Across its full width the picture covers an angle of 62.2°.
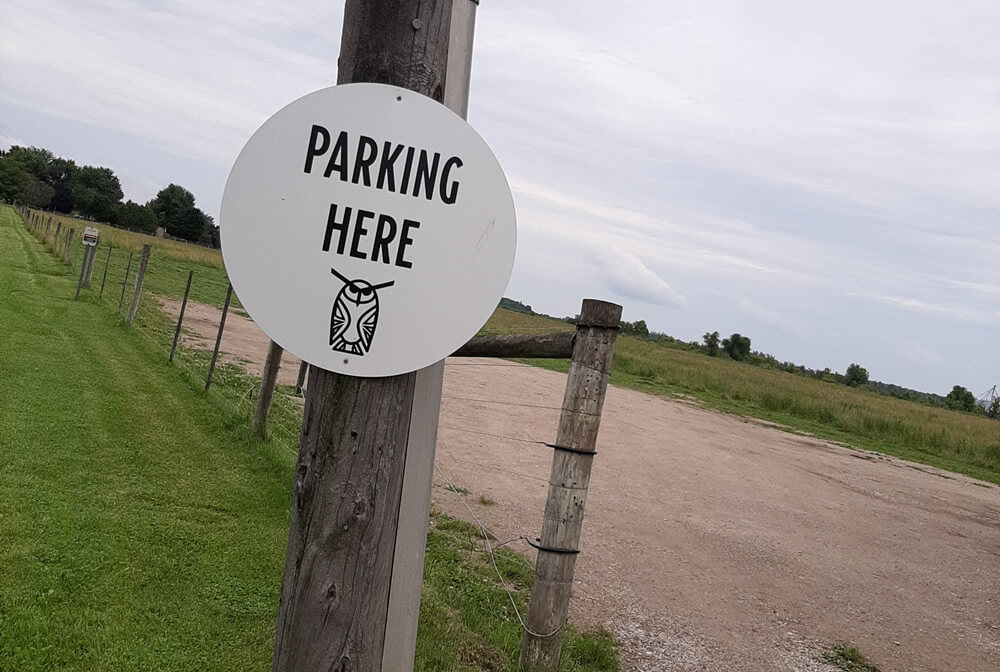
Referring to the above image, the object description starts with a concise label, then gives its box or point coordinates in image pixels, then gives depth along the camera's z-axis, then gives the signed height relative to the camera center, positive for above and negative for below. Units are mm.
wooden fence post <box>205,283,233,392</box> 8156 -804
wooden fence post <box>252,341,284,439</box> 6590 -779
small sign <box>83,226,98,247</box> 17156 +510
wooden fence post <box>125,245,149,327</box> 12326 -376
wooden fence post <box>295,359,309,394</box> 9750 -933
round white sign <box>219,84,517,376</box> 1525 +154
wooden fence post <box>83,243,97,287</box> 16434 -165
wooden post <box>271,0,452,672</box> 1542 -316
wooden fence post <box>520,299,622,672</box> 3256 -514
